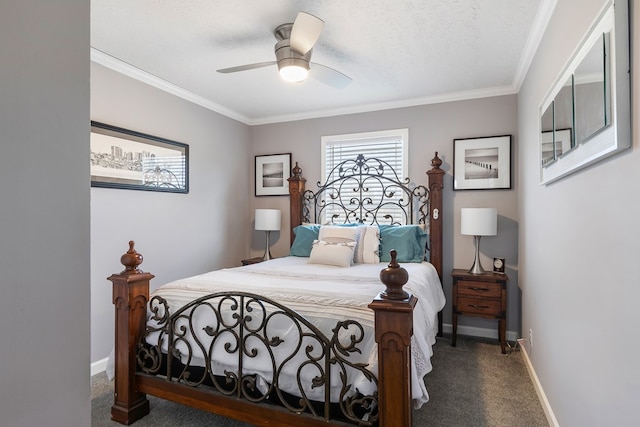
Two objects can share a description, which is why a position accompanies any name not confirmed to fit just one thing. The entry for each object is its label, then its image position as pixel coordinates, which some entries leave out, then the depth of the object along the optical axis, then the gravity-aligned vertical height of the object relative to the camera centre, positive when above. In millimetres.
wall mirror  1154 +467
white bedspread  1835 -482
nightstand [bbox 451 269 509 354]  3287 -787
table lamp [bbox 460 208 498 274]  3385 -70
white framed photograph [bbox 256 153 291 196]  4688 +548
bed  1665 -709
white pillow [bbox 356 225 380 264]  3520 -321
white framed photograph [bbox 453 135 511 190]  3652 +550
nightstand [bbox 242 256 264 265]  4246 -566
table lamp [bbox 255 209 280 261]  4359 -68
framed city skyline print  2904 +497
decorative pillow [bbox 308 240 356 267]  3311 -373
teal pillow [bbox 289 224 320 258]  3899 -277
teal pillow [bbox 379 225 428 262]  3505 -281
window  4137 +720
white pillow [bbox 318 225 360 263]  3570 -208
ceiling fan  2098 +1093
